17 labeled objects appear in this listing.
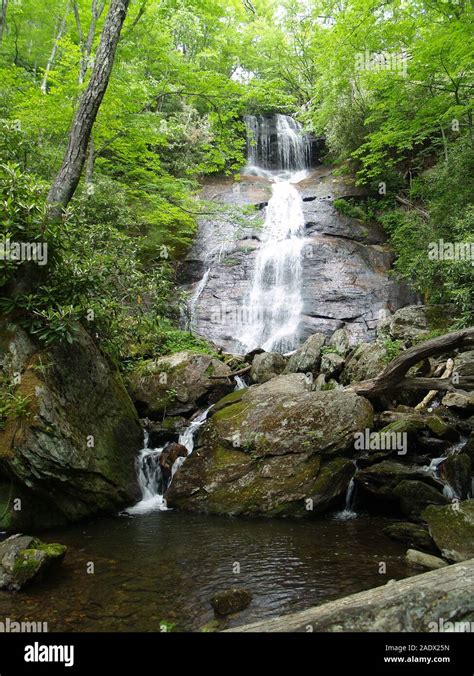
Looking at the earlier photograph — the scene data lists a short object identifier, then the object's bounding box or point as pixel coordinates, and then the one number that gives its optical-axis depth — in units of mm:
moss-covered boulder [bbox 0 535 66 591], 4957
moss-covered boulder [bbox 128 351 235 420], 10906
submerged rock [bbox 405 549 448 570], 5434
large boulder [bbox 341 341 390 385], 11297
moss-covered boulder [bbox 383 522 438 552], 6082
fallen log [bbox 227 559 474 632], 2615
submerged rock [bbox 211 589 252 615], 4660
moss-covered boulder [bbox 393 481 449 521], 7137
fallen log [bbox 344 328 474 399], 8000
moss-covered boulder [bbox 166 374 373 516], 7727
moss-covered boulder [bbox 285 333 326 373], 12562
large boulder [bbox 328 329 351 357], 13100
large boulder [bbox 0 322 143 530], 6672
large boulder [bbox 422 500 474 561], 5445
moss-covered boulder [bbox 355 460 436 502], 7594
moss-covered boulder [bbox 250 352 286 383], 12414
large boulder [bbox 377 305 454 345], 12766
